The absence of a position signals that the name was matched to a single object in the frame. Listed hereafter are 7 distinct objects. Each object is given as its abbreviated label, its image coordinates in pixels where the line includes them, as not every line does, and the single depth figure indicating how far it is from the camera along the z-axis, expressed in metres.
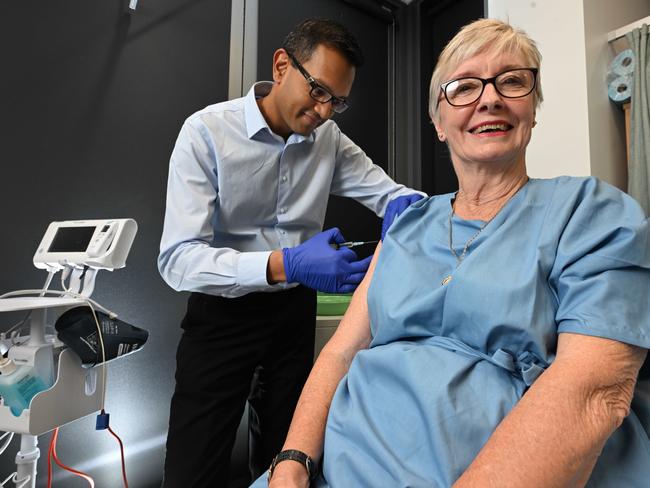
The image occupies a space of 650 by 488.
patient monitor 1.10
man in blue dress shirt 1.21
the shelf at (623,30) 1.57
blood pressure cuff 1.17
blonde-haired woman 0.60
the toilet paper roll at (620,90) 1.58
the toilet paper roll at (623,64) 1.58
